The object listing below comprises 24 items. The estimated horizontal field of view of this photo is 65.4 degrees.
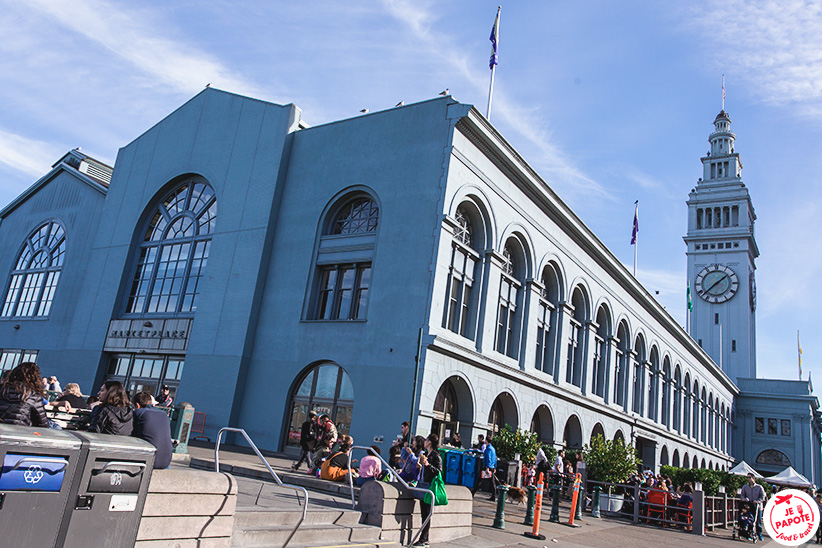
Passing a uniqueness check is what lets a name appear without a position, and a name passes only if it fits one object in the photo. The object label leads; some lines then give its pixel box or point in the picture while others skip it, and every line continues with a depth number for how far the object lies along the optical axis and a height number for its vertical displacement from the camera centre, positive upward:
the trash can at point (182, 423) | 18.08 -0.39
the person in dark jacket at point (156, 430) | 6.87 -0.26
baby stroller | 19.31 -1.25
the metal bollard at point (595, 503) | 20.47 -1.25
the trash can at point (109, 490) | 5.24 -0.75
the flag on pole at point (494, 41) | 26.88 +16.70
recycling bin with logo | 4.74 -0.68
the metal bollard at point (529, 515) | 15.23 -1.42
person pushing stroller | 20.09 -0.47
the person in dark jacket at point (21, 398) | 6.84 -0.11
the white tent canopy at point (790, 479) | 30.33 +0.47
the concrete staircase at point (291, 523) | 8.56 -1.40
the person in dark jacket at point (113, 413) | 6.78 -0.14
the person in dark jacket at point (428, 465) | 11.16 -0.44
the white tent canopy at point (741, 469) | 38.62 +0.76
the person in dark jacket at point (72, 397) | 17.00 -0.06
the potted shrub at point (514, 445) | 23.08 +0.26
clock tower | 81.94 +27.45
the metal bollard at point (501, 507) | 14.15 -1.20
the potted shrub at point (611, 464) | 23.34 +0.06
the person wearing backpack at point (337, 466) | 13.74 -0.76
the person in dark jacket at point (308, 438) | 16.86 -0.33
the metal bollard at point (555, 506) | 16.88 -1.22
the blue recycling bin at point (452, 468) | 18.73 -0.66
